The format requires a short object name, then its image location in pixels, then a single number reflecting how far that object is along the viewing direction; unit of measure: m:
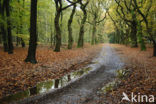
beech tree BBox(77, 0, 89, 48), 22.84
